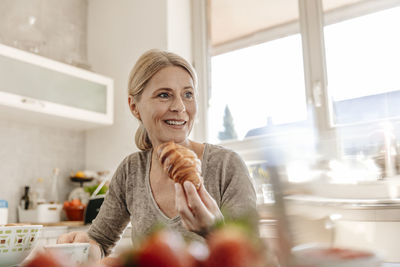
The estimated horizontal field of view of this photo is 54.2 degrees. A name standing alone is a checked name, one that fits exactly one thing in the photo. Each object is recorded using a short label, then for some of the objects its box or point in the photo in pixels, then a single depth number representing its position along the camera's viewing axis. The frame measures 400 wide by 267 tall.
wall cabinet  2.48
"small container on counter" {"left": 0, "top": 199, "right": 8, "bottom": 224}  2.38
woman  1.22
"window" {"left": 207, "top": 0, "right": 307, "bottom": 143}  2.59
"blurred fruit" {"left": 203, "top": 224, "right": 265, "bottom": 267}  0.26
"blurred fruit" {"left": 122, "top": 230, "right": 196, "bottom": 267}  0.26
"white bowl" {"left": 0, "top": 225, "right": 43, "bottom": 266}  0.68
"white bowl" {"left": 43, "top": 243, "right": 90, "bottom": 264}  0.64
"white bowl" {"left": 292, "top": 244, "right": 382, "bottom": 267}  0.27
